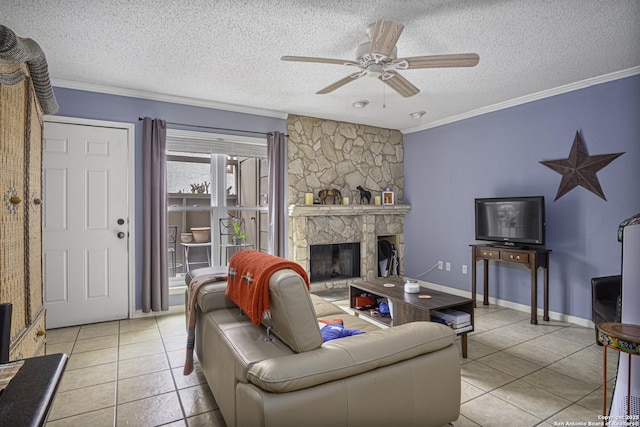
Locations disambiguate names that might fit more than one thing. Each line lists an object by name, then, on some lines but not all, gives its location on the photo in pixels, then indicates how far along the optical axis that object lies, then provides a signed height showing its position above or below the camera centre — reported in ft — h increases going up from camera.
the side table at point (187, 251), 14.23 -1.52
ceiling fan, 6.88 +3.53
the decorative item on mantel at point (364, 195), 17.52 +0.92
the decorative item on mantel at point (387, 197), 18.13 +0.83
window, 13.71 +1.10
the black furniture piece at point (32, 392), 2.51 -1.45
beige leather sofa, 4.11 -2.15
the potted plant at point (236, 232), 14.72 -0.81
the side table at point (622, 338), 4.32 -1.64
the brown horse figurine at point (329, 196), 16.23 +0.83
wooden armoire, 4.59 +0.09
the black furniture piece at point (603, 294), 9.10 -2.25
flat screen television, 12.02 -0.32
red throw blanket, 5.26 -1.09
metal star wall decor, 11.19 +1.47
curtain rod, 13.15 +3.50
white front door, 11.25 -0.27
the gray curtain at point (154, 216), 12.35 -0.04
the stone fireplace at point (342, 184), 15.67 +1.47
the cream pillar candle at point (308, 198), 15.78 +0.71
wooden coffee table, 8.72 -2.37
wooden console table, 11.69 -1.68
